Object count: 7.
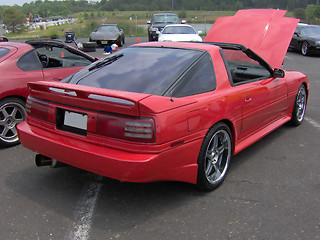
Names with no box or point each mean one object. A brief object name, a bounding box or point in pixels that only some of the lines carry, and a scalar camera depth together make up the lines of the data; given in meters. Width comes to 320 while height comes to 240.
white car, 14.03
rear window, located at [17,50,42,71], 4.82
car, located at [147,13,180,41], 19.87
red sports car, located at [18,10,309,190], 2.62
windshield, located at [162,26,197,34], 14.77
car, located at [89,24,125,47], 19.39
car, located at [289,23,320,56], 14.98
